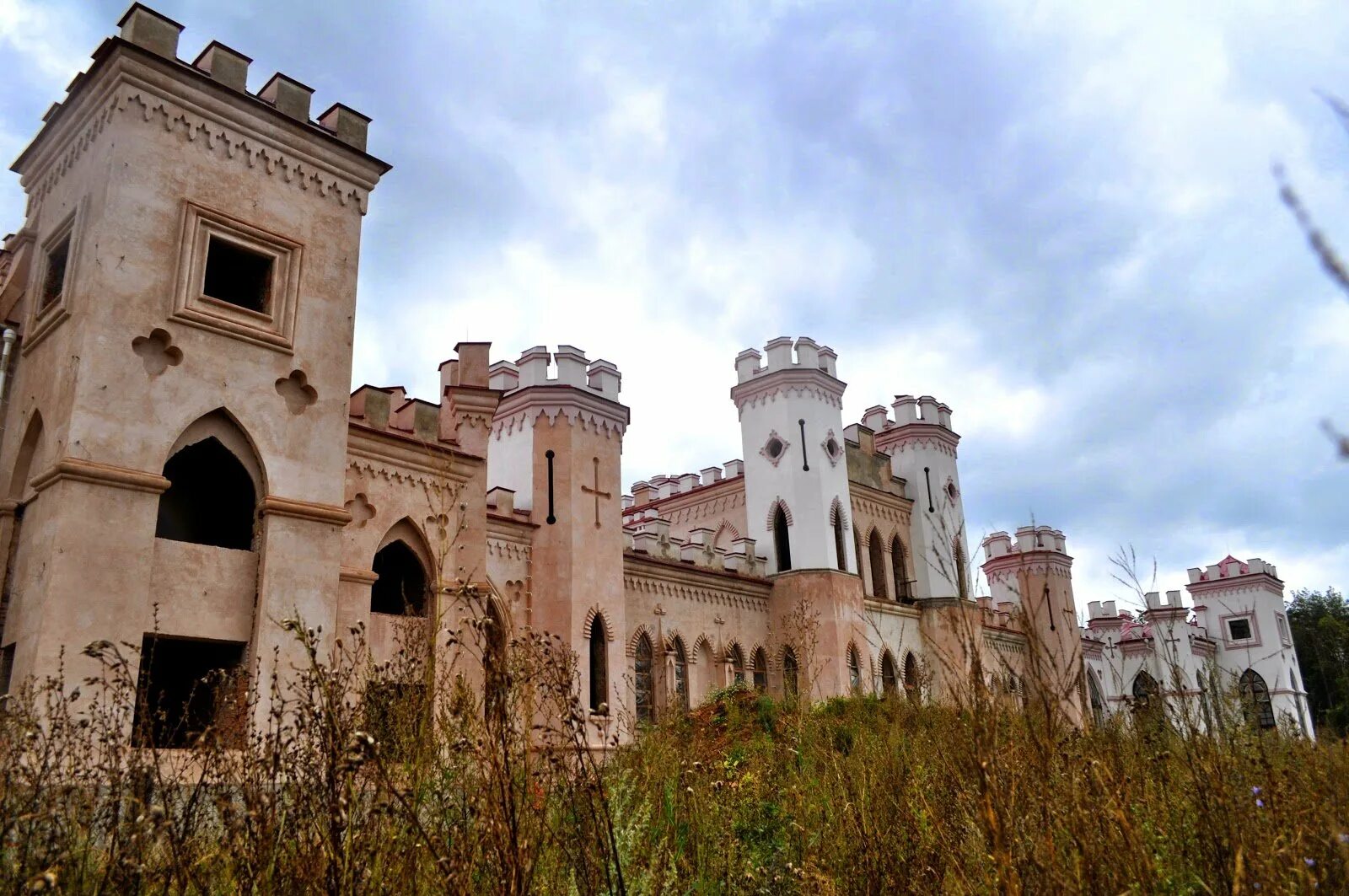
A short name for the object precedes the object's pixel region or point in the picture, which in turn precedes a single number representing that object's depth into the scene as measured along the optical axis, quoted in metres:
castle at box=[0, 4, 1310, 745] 9.91
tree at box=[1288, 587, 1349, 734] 48.19
